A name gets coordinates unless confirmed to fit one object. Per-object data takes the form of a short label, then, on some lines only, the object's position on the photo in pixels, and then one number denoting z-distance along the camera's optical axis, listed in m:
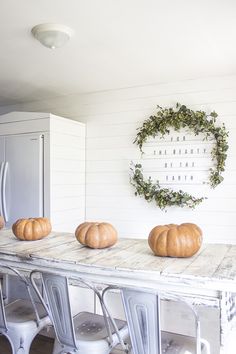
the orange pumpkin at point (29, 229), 2.16
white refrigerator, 3.72
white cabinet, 3.70
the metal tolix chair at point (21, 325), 1.83
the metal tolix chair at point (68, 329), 1.56
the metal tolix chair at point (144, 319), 1.32
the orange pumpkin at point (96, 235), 1.89
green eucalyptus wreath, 3.46
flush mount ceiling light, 2.38
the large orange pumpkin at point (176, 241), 1.65
